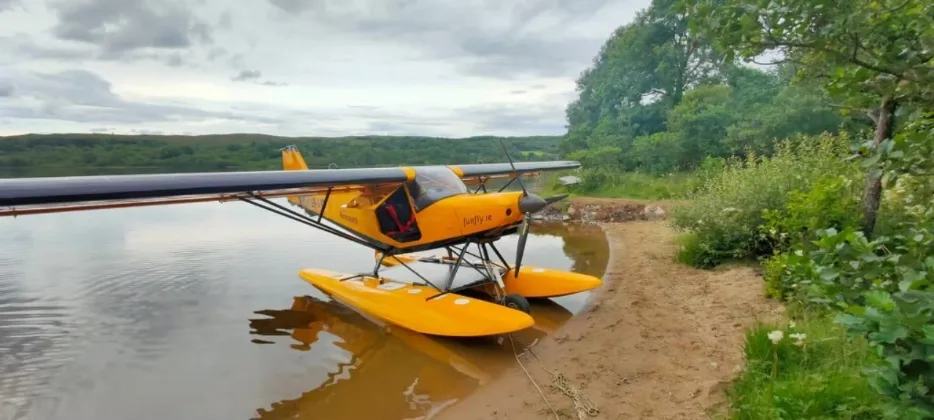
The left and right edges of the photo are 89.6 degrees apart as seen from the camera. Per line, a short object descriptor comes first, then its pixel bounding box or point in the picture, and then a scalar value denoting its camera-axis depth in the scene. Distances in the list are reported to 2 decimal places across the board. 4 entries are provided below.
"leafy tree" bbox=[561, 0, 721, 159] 31.50
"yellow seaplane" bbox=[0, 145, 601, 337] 5.32
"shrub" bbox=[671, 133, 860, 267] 6.46
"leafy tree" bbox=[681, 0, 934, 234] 2.03
